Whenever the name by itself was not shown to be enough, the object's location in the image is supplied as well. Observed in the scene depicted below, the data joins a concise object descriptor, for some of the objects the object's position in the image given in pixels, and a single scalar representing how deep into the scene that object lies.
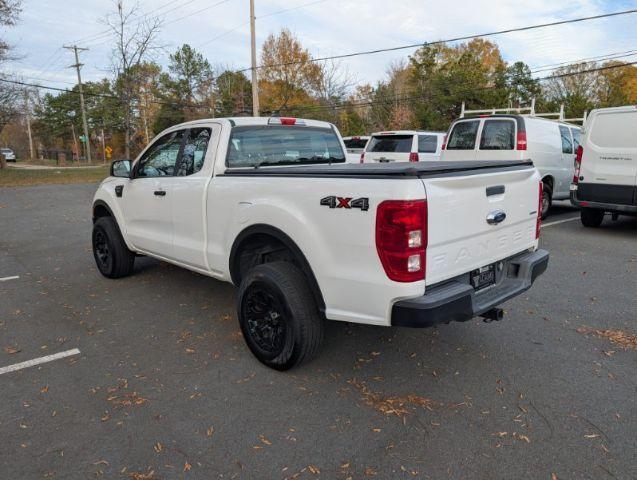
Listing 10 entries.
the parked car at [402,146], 10.82
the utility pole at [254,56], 23.38
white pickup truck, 2.61
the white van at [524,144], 8.68
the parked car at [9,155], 52.41
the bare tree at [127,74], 26.22
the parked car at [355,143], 15.28
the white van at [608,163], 7.45
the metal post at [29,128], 67.16
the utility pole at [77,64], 44.03
